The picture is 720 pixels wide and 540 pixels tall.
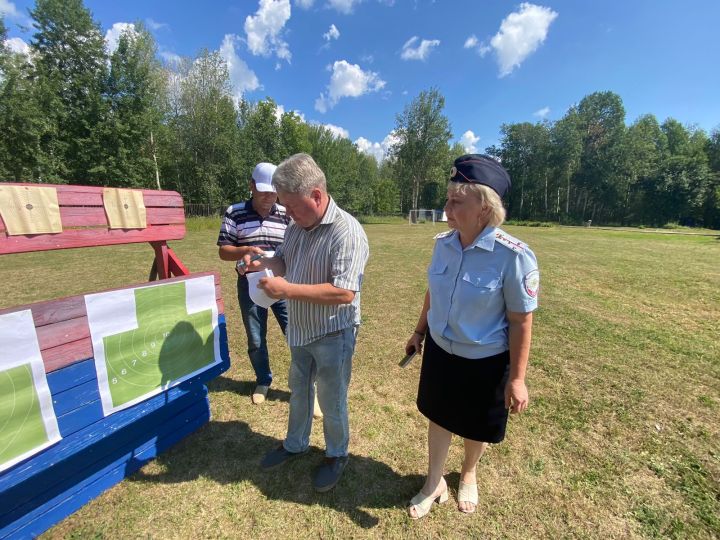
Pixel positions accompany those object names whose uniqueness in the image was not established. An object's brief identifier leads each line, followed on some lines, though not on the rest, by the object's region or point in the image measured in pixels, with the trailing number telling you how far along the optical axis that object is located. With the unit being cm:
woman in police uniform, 153
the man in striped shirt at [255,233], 269
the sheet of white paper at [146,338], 198
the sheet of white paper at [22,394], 157
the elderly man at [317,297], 173
